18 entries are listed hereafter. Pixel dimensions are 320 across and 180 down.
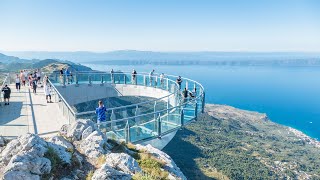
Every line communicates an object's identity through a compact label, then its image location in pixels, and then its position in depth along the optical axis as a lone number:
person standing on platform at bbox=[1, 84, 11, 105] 14.53
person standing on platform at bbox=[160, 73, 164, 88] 21.47
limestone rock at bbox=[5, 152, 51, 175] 5.76
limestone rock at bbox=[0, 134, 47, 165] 6.38
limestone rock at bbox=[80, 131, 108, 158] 7.56
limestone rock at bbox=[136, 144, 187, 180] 8.02
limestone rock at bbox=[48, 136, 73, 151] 7.58
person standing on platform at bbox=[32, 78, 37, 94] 18.49
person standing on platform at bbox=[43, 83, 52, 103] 15.52
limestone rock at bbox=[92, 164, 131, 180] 6.03
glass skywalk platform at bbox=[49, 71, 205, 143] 10.01
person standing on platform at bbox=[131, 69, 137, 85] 23.40
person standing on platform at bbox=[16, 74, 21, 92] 18.90
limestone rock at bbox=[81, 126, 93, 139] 8.33
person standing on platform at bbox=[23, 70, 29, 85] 22.10
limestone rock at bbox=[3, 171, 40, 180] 5.56
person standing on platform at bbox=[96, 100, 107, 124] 10.39
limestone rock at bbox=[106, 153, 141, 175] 6.91
